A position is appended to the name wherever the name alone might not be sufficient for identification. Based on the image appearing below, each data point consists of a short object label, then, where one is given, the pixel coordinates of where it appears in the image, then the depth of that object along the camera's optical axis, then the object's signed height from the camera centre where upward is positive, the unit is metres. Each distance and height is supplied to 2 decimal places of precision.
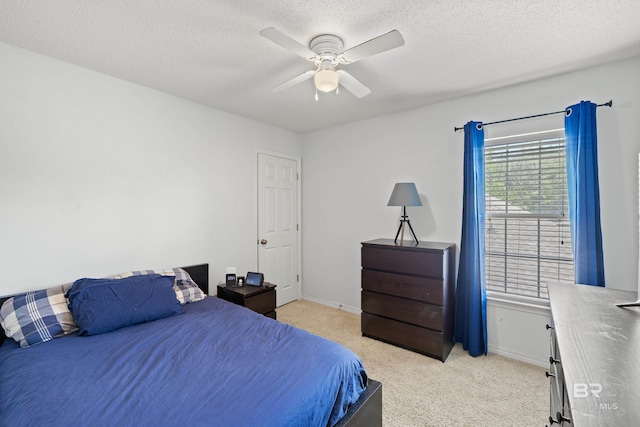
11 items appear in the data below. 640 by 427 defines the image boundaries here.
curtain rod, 2.18 +0.84
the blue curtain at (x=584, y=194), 2.16 +0.15
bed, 1.12 -0.73
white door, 3.75 -0.11
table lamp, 2.86 +0.20
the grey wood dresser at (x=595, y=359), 0.72 -0.47
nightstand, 2.79 -0.79
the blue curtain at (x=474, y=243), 2.65 -0.26
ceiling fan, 1.56 +0.96
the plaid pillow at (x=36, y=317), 1.71 -0.61
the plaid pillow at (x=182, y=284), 2.43 -0.59
